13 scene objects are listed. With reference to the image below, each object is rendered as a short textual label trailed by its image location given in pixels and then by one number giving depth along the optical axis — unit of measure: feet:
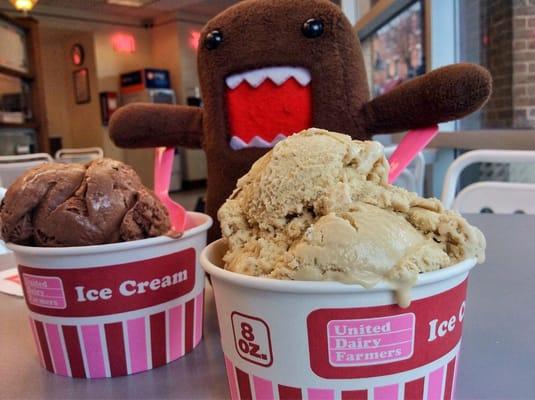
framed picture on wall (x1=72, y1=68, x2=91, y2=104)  19.75
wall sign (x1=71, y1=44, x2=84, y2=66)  19.69
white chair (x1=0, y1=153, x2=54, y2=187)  6.84
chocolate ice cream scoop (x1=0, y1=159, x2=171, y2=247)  1.28
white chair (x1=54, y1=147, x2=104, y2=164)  9.98
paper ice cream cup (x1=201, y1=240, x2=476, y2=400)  0.84
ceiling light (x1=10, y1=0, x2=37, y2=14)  12.30
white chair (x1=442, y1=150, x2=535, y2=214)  3.52
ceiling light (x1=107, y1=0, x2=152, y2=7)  16.62
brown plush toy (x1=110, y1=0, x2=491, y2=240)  1.82
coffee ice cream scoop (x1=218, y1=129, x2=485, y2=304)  0.86
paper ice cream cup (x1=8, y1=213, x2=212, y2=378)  1.27
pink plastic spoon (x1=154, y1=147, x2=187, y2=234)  1.85
